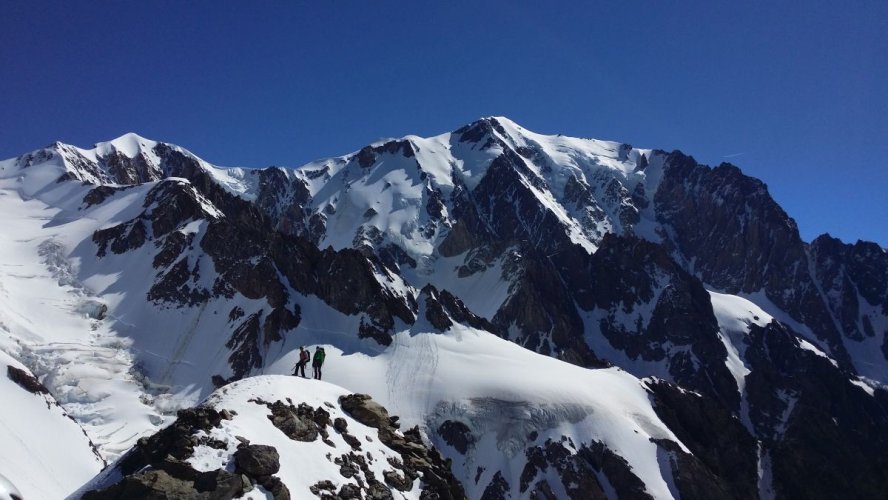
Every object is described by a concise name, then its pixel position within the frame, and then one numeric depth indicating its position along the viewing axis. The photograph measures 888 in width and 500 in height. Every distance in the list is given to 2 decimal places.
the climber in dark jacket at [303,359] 43.73
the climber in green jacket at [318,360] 44.38
